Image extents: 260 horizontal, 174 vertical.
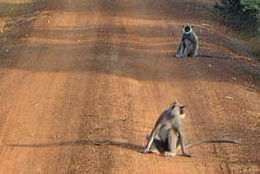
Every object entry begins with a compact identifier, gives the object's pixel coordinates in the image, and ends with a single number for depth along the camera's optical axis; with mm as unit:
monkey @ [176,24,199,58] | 33594
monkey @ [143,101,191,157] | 18828
